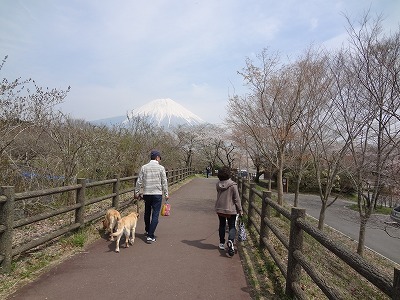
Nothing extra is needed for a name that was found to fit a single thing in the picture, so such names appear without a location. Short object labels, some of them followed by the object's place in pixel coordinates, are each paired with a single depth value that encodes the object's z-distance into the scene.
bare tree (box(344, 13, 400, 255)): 9.45
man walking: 6.36
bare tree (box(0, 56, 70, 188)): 6.98
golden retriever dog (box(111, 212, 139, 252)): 5.68
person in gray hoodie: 5.99
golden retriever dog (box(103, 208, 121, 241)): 6.37
